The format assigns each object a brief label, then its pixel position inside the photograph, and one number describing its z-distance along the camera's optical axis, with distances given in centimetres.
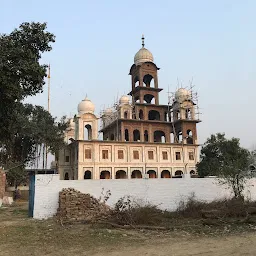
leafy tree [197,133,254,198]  3456
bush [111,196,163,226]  1256
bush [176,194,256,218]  1391
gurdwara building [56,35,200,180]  4194
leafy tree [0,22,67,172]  1273
